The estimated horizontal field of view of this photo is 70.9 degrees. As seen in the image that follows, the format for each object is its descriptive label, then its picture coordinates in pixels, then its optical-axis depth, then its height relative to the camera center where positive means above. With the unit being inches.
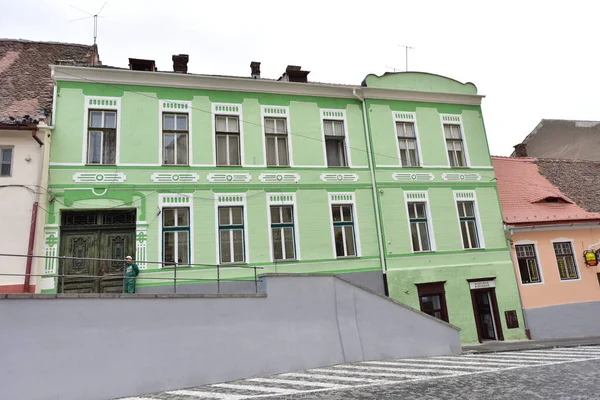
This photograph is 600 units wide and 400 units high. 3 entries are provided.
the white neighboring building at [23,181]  457.1 +160.2
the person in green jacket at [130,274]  463.5 +47.3
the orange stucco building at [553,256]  665.6 +50.9
